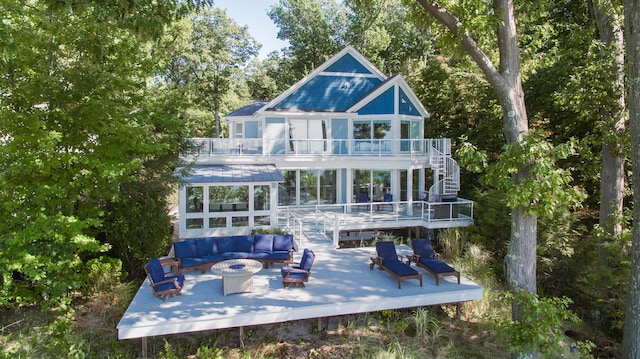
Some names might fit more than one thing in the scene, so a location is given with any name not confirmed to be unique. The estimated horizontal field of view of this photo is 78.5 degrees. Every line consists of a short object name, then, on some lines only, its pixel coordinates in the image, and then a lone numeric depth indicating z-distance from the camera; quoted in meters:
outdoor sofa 11.13
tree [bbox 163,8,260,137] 29.92
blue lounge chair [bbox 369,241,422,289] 9.84
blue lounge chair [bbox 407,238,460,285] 10.15
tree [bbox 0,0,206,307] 7.91
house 15.55
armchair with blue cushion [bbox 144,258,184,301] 8.86
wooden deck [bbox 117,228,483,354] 7.85
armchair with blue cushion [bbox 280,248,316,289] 9.66
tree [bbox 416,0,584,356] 7.27
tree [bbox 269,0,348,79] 34.25
